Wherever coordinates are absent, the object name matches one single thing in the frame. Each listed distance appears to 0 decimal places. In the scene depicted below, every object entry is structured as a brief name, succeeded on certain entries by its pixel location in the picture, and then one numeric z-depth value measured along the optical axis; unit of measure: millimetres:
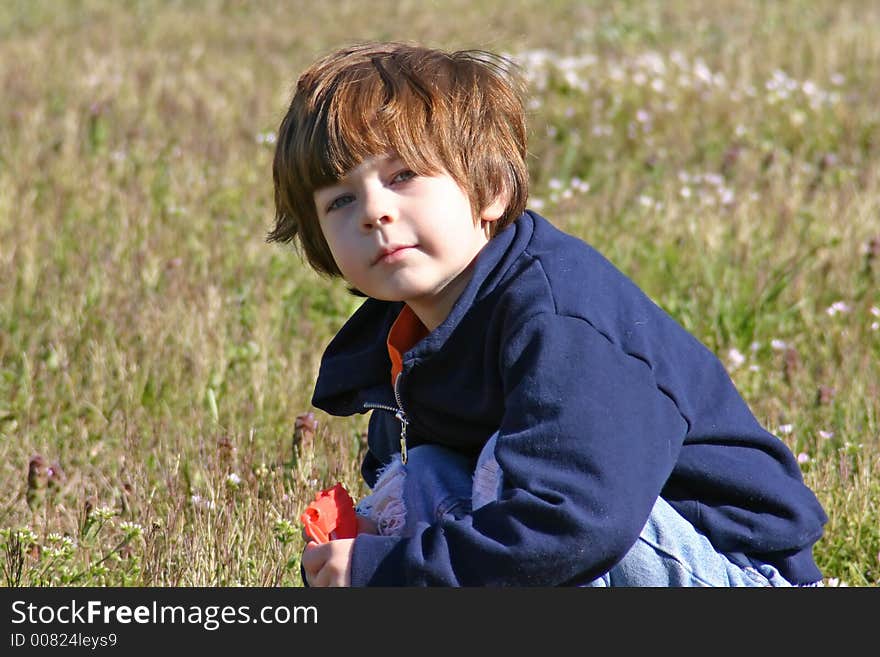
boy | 4621
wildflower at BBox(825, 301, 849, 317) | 9070
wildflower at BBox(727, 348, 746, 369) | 8453
